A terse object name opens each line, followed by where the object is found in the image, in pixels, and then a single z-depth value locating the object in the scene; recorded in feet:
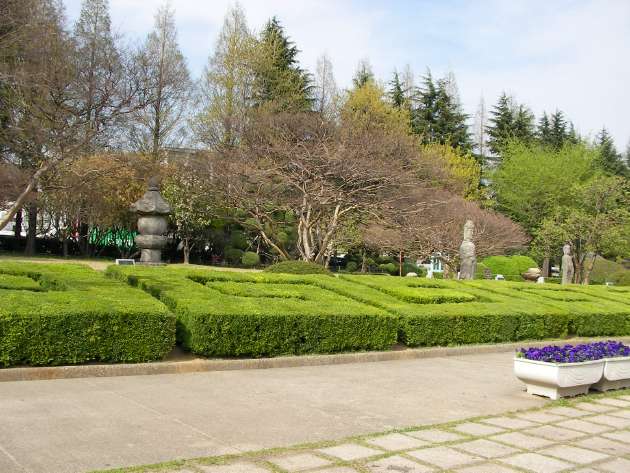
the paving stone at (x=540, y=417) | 21.49
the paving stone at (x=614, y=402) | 24.85
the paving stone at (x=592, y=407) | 23.69
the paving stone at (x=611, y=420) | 21.36
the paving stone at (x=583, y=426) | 20.32
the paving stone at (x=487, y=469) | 15.39
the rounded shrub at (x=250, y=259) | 108.06
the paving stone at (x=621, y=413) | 22.90
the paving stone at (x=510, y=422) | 20.39
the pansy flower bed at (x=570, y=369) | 25.00
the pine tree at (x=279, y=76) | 123.03
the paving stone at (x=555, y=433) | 19.17
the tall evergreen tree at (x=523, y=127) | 172.86
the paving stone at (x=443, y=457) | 15.92
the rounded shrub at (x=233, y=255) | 112.68
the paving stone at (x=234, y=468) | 14.47
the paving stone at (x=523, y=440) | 18.04
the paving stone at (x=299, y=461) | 15.03
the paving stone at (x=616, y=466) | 16.07
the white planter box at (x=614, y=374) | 26.89
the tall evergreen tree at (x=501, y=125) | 172.55
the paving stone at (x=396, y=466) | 15.15
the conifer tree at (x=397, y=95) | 162.49
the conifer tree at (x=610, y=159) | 174.66
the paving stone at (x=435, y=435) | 18.21
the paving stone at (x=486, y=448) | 16.98
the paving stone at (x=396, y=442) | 17.20
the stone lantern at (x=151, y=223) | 53.98
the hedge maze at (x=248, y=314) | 25.04
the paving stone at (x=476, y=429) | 19.27
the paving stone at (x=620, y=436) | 19.26
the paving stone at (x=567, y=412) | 22.65
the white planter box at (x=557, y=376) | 24.81
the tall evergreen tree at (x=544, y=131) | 178.24
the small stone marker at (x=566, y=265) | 90.63
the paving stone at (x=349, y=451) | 16.10
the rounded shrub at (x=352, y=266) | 124.77
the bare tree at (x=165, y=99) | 112.06
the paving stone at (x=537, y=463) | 15.81
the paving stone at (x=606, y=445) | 17.87
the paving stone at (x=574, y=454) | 16.83
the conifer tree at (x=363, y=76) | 158.52
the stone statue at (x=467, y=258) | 67.87
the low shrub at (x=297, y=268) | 58.44
